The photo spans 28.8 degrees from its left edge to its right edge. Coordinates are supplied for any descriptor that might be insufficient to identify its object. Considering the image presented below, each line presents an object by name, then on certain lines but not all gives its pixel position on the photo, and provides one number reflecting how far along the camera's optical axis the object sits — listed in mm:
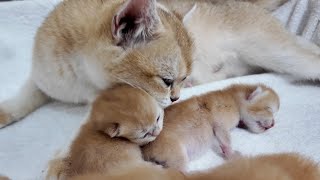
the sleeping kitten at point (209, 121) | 460
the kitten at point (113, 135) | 432
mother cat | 473
